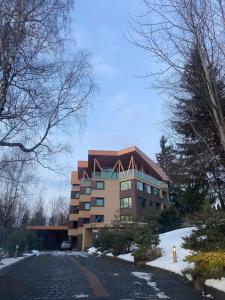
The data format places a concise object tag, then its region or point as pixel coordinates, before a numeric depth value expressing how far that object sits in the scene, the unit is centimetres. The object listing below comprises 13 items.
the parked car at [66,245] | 6981
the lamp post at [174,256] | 1783
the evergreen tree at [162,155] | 8002
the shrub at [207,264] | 1102
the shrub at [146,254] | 2167
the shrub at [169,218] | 4497
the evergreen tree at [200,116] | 1148
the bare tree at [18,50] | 1129
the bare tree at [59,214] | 10375
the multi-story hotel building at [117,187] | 6303
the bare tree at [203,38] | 1103
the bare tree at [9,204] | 2889
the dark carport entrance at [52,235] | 7566
